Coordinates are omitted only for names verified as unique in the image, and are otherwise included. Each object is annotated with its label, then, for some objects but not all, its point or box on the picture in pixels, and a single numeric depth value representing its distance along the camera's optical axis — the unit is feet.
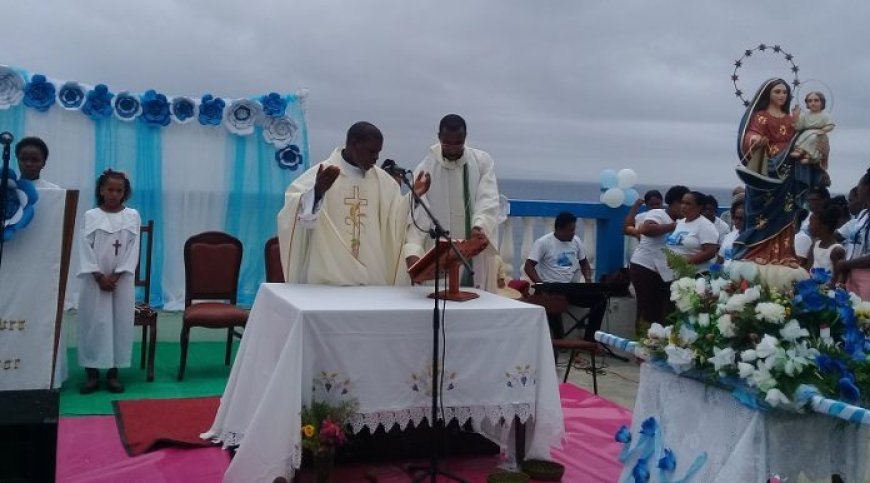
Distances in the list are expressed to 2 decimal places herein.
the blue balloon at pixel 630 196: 33.17
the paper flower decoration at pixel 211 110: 29.19
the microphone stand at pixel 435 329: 14.34
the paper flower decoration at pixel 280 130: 30.19
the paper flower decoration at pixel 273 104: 29.73
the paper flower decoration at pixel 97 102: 27.73
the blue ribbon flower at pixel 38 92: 26.78
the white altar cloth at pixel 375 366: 14.12
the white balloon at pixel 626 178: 32.86
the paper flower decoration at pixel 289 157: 30.17
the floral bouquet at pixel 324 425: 14.05
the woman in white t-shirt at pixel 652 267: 28.19
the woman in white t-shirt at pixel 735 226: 24.23
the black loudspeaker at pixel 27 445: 10.43
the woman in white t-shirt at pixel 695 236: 26.35
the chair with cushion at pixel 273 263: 27.14
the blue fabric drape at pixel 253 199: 30.09
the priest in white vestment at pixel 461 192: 19.75
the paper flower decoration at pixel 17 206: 13.62
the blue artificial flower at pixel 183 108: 28.96
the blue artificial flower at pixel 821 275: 12.39
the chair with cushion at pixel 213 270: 26.40
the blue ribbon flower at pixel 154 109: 28.50
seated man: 29.99
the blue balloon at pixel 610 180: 33.27
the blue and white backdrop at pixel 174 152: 27.50
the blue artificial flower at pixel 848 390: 10.94
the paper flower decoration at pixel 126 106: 28.22
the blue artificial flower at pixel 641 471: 12.84
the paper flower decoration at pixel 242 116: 29.63
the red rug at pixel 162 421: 17.62
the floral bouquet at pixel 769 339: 10.99
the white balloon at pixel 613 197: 32.78
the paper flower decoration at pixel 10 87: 26.55
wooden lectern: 15.83
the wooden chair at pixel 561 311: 23.59
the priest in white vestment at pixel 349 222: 17.75
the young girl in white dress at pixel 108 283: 23.09
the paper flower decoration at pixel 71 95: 27.32
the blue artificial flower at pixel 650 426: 12.89
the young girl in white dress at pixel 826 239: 21.08
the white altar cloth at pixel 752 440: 11.19
